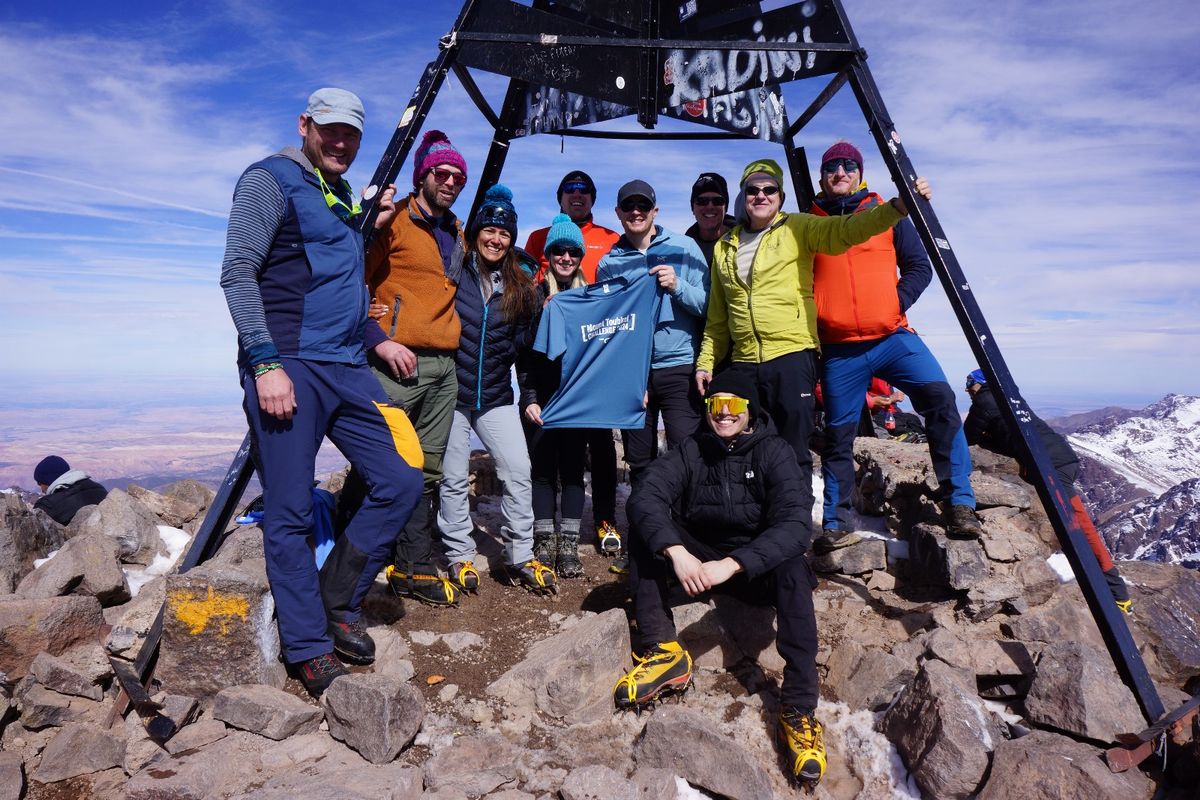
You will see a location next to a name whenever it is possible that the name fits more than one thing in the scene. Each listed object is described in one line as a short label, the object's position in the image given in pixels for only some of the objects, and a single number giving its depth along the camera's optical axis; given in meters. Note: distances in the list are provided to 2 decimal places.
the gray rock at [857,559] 5.48
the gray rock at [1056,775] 2.89
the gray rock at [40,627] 4.21
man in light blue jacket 5.25
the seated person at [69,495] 7.66
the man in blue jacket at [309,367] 3.44
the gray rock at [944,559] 4.83
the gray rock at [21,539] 5.48
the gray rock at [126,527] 6.22
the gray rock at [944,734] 3.16
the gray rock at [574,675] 3.76
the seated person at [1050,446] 4.32
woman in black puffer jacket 5.00
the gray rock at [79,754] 3.23
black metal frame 3.61
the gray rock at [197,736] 3.27
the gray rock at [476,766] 3.08
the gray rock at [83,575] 5.01
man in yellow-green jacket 4.70
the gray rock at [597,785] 2.99
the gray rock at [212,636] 3.65
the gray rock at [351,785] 2.80
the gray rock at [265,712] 3.34
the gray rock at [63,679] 3.83
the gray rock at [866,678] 3.85
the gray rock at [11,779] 3.09
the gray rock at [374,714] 3.28
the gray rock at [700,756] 3.16
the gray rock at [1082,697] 3.27
